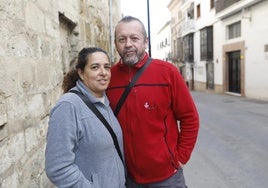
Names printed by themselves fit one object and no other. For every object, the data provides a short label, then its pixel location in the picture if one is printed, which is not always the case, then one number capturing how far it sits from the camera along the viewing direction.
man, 2.15
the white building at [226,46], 15.71
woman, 1.69
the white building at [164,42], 44.17
